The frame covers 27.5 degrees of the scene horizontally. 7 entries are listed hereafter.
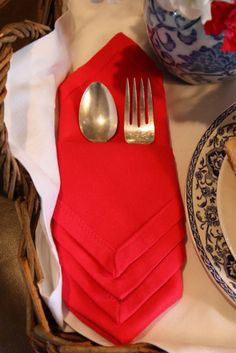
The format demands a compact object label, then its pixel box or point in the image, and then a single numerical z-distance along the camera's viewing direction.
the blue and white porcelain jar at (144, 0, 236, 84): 0.48
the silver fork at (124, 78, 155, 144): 0.54
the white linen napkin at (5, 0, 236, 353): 0.45
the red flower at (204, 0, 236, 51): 0.44
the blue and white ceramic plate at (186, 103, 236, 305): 0.45
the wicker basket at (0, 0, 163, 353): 0.40
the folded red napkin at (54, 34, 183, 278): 0.47
